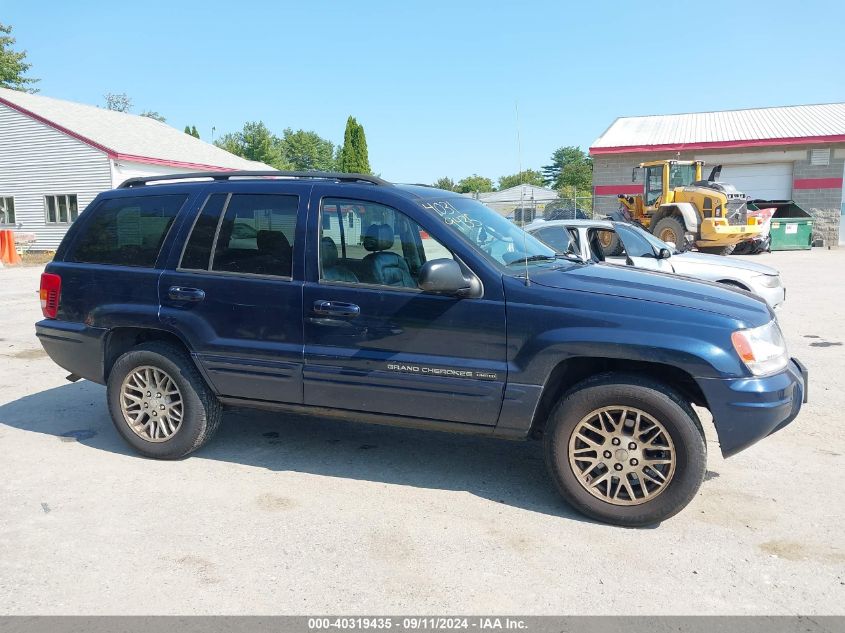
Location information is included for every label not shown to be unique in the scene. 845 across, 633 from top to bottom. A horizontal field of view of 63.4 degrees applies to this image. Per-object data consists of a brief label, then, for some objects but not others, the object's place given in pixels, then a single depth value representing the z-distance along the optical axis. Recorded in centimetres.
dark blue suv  365
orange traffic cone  2156
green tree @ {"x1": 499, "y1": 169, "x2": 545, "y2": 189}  9809
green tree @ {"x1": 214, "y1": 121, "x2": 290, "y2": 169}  8100
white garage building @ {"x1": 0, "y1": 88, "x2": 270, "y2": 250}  2559
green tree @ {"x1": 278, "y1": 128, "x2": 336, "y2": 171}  9662
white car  855
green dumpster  2467
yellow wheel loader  1967
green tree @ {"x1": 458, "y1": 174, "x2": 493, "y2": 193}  10231
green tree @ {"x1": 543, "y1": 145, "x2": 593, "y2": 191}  9181
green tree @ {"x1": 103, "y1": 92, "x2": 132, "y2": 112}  8256
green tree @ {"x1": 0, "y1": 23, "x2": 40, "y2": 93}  4431
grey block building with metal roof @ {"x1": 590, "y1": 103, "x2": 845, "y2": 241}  2749
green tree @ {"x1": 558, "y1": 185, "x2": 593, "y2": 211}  3033
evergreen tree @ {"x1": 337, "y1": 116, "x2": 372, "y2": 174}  4529
